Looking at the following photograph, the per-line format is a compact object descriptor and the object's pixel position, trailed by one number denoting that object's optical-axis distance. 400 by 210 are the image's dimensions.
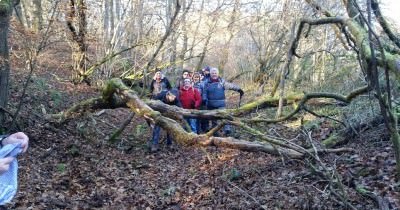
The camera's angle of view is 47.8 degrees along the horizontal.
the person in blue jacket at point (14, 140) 3.31
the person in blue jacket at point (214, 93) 12.08
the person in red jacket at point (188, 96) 11.74
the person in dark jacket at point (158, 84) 11.57
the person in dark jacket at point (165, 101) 10.72
